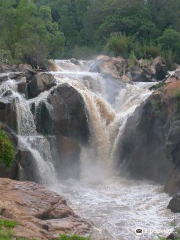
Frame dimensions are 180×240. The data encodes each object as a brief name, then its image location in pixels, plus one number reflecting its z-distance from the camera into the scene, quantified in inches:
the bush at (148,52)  1270.9
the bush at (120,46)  1286.9
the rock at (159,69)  1141.7
